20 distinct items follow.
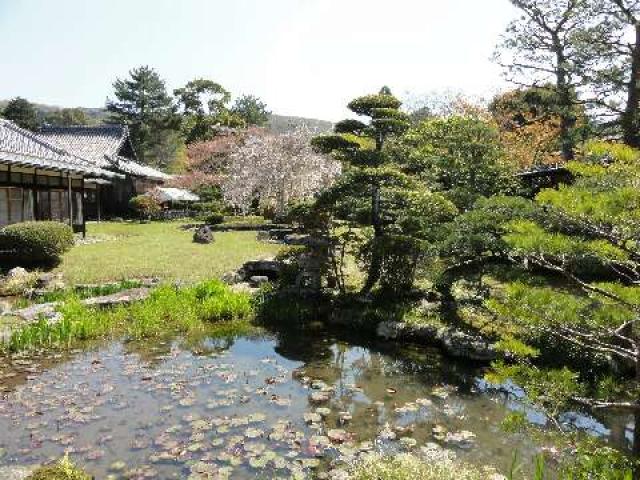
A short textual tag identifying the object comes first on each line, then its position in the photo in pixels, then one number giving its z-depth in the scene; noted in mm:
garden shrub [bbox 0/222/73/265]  14695
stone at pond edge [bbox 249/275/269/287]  13157
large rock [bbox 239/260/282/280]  13883
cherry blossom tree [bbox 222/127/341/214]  30312
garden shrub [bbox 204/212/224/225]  31469
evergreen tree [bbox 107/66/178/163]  53000
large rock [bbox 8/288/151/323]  9898
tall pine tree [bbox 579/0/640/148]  15914
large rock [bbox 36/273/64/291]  12243
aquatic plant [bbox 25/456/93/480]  4340
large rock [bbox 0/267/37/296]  12266
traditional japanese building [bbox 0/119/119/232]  18688
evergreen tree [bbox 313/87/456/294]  11367
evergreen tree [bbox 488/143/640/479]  3260
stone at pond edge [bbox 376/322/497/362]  8617
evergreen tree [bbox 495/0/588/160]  18828
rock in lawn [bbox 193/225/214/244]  21203
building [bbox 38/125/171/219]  34000
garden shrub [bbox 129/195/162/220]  35156
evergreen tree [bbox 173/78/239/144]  43969
